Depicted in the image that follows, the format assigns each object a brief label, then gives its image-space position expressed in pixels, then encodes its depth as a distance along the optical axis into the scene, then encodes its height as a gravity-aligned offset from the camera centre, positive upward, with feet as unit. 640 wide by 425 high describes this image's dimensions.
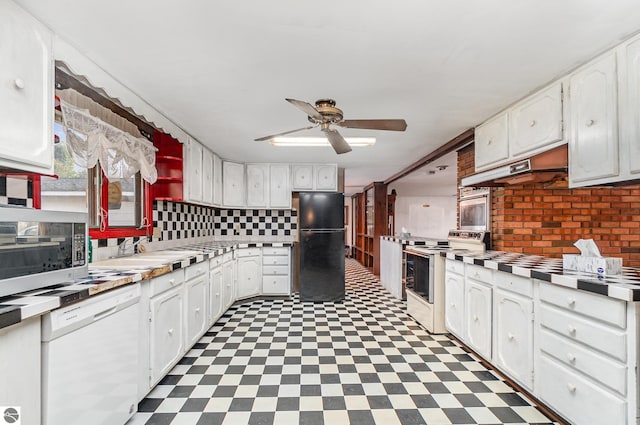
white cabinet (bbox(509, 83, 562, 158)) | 7.68 +2.37
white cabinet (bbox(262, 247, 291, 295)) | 16.31 -2.90
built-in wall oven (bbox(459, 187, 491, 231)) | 11.72 +0.22
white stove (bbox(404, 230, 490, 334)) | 11.25 -2.34
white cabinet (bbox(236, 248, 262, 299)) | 15.53 -2.84
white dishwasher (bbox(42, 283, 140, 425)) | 4.23 -2.21
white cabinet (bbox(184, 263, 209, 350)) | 9.07 -2.61
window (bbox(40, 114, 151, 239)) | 7.41 +0.52
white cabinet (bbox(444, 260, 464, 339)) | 9.98 -2.77
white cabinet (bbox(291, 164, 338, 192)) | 17.48 +2.05
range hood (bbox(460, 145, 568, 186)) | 7.70 +1.11
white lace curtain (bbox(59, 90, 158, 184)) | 6.91 +1.77
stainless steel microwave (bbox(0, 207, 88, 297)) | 4.09 -0.46
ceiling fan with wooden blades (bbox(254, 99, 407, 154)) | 7.73 +2.37
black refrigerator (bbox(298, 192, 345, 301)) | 15.96 -1.62
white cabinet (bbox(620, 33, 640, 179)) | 5.81 +2.02
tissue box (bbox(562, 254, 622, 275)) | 6.11 -1.01
